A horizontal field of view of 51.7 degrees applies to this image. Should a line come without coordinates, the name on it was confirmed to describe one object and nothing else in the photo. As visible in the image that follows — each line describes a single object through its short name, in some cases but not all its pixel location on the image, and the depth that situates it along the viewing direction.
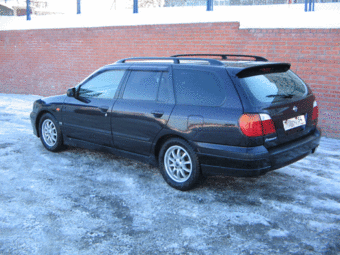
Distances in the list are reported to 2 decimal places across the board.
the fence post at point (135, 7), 11.26
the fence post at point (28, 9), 14.50
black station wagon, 3.94
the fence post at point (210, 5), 9.87
